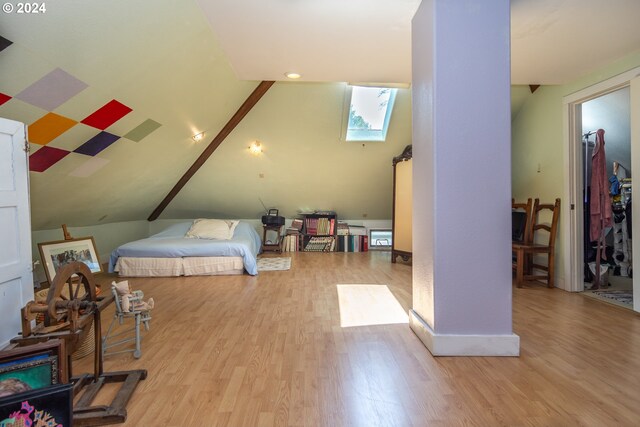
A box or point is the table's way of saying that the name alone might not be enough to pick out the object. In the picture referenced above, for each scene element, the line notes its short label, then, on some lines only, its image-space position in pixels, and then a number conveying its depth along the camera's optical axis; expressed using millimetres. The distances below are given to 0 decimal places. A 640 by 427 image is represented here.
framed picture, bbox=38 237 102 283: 3590
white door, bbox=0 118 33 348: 2043
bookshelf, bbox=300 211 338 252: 7066
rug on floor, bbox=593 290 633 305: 3488
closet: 4230
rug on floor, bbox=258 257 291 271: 5285
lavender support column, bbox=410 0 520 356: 2234
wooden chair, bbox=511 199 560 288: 3971
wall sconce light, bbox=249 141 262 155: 5844
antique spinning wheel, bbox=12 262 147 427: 1537
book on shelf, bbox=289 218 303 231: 7129
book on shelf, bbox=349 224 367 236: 7344
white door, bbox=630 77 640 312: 3076
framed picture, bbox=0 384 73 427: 1119
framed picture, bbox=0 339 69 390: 1264
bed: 4762
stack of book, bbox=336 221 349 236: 7172
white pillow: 5570
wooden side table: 6859
